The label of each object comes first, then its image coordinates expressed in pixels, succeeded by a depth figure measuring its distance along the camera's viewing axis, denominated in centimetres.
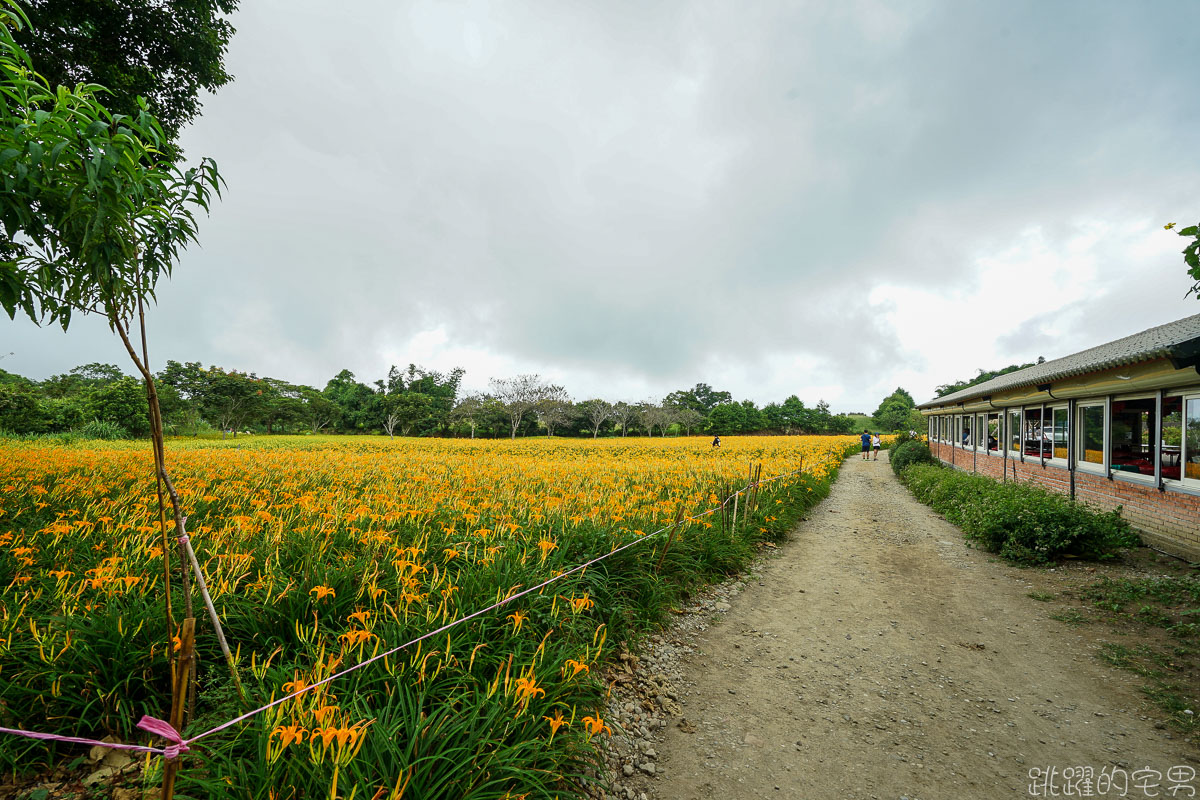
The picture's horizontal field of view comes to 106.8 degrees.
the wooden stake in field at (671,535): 464
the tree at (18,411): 2286
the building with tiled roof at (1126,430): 640
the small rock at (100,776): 190
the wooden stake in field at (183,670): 159
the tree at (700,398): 7260
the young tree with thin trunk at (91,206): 159
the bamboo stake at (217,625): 197
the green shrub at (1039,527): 637
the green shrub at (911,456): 1850
